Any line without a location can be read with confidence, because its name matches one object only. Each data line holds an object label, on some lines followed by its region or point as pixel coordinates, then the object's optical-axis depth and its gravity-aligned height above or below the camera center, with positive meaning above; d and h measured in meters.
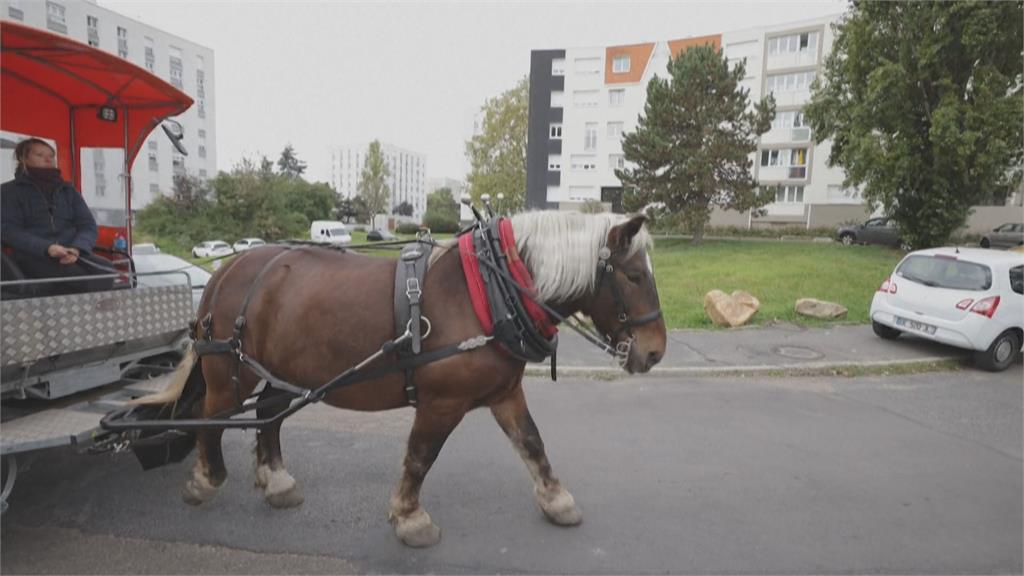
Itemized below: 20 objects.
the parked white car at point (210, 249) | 26.91 -1.42
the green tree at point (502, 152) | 43.81 +6.17
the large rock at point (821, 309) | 10.35 -1.32
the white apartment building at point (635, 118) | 37.81 +8.90
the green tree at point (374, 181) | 61.19 +4.94
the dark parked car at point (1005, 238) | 23.91 +0.30
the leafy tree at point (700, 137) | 21.67 +3.88
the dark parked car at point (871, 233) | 25.74 +0.35
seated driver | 3.51 -0.06
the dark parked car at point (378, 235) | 45.83 -0.84
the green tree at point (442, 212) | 57.84 +2.11
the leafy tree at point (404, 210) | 102.31 +3.04
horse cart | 2.92 -0.52
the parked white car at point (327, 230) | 38.56 -0.43
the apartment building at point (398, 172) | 136.88 +13.72
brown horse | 2.88 -0.50
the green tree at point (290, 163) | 89.21 +9.73
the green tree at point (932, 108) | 14.80 +3.84
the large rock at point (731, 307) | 9.80 -1.29
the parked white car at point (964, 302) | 7.58 -0.84
